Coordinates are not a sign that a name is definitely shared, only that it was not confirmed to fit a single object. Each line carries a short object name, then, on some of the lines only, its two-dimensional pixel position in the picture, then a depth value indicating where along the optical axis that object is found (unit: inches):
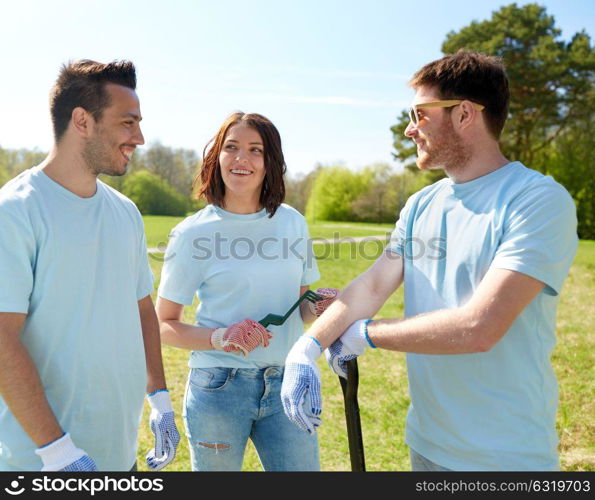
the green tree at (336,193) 1777.8
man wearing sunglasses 73.9
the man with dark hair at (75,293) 72.1
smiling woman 100.9
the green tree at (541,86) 1055.0
